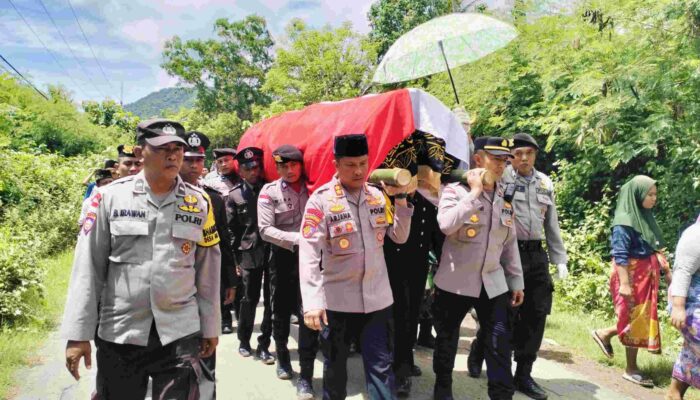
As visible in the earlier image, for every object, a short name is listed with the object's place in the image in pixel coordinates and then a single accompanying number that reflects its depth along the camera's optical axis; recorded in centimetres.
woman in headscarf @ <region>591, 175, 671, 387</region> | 432
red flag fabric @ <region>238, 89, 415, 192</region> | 370
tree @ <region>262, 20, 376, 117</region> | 1972
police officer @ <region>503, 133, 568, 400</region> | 398
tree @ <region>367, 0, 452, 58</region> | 2072
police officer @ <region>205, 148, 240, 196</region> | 589
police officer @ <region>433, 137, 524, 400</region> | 340
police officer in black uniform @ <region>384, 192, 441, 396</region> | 381
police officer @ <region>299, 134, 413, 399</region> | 297
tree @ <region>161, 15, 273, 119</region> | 3362
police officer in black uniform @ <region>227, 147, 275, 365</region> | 463
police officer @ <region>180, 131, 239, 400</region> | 362
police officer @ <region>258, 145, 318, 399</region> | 416
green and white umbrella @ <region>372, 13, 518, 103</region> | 448
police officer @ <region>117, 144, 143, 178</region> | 488
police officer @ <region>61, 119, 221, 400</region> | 232
